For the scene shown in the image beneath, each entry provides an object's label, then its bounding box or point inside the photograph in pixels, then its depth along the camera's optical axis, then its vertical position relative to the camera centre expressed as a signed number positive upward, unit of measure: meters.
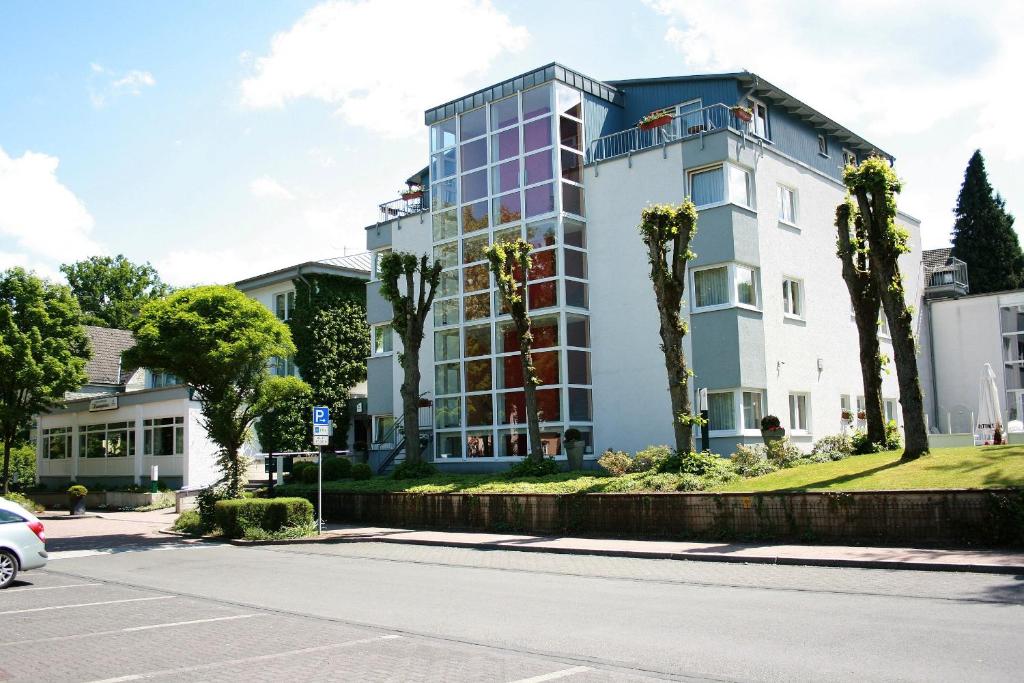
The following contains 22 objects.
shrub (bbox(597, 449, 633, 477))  22.05 -0.68
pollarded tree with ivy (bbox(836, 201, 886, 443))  21.52 +2.69
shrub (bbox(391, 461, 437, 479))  26.56 -0.86
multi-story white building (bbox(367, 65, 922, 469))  25.97 +5.41
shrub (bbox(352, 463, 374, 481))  29.77 -0.93
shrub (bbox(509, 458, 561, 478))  23.88 -0.81
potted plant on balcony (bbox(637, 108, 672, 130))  27.27 +9.47
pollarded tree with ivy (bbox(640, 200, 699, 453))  20.25 +3.40
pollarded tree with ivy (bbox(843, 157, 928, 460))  18.14 +3.34
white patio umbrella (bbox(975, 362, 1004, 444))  24.19 +0.46
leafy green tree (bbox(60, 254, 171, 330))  69.12 +12.88
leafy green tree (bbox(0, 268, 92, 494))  35.34 +4.16
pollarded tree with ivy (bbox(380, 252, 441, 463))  27.39 +3.66
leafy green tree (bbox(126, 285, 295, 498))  22.98 +2.48
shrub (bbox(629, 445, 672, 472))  21.88 -0.59
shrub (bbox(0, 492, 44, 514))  33.25 -1.82
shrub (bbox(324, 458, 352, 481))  29.69 -0.83
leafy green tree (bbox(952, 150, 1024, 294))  46.00 +9.48
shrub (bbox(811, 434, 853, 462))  22.02 -0.47
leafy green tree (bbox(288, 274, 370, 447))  39.25 +4.61
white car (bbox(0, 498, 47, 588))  14.39 -1.43
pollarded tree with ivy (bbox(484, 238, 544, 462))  24.67 +3.18
